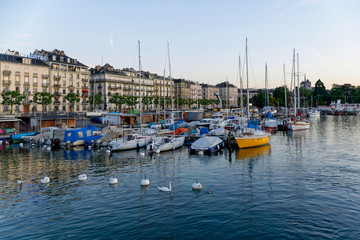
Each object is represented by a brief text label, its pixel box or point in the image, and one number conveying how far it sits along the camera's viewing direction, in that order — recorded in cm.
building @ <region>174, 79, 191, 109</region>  17838
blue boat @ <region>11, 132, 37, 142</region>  5869
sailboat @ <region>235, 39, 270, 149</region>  4653
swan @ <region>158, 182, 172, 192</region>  2390
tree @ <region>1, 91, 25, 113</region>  7788
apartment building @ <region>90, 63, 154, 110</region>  12019
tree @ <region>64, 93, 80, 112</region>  9631
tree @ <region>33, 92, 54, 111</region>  8703
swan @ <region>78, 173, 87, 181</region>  2812
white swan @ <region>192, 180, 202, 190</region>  2442
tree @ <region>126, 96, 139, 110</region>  11181
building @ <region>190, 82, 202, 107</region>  19225
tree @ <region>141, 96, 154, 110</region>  12281
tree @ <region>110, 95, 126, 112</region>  10962
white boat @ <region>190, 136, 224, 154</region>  4400
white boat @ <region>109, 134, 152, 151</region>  4575
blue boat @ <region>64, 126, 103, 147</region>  5194
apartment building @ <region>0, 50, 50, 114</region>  8719
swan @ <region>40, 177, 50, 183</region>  2712
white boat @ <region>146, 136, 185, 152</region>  4456
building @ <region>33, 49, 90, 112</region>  10112
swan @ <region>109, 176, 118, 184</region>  2673
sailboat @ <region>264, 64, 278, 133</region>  7519
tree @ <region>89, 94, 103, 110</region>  10888
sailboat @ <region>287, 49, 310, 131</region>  7469
